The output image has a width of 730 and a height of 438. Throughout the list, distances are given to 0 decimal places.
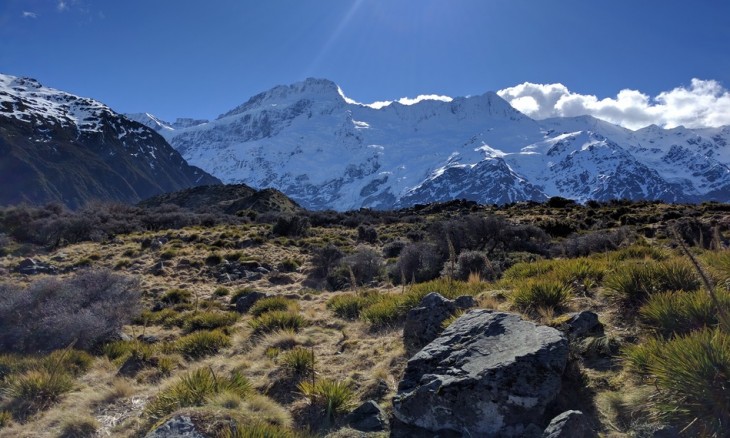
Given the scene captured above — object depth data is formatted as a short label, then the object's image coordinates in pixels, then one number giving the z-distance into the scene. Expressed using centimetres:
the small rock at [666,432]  405
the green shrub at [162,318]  1341
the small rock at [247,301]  1454
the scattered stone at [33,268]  2103
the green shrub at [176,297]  1673
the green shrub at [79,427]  620
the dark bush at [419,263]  1731
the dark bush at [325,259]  2158
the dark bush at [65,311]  1052
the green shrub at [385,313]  957
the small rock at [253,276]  2102
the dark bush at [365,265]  1938
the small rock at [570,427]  413
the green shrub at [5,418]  649
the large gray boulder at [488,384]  478
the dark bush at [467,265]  1527
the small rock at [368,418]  554
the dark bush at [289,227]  3522
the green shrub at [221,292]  1771
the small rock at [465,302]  800
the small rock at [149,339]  1140
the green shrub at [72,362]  858
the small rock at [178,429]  453
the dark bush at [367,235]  3350
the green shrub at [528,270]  1040
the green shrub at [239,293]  1634
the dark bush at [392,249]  2543
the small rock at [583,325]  630
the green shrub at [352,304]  1135
